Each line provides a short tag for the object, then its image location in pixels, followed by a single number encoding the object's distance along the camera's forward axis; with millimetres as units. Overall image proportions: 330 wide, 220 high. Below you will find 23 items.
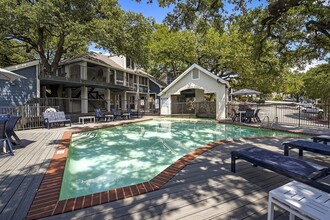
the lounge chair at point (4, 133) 5043
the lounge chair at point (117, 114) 15788
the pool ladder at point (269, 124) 11236
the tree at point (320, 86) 16575
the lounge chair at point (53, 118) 10661
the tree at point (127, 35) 13911
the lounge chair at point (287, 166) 2746
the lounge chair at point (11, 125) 5547
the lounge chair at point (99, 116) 14344
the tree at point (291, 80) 25406
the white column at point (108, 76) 20986
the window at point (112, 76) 22062
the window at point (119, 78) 22589
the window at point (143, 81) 26900
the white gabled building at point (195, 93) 17000
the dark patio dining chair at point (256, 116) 13430
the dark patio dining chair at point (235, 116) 14039
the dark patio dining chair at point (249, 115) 13211
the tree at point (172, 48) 22844
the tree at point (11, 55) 16734
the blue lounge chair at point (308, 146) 3919
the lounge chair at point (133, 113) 18430
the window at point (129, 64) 24531
